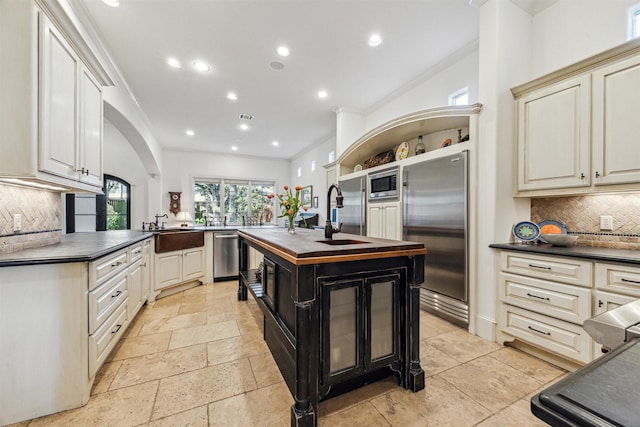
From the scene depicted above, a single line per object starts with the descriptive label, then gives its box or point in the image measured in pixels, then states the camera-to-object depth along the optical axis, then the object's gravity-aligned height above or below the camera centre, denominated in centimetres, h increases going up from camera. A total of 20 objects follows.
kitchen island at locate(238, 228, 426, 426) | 141 -64
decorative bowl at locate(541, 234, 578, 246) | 218 -21
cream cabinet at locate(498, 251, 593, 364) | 188 -70
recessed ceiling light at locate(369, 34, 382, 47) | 287 +197
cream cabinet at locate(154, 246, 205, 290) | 367 -83
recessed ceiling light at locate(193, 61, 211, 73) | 336 +194
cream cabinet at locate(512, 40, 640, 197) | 186 +70
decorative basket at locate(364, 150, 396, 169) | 393 +86
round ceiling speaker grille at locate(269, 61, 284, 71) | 338 +196
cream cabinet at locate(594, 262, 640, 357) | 166 -47
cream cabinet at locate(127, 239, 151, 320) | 261 -73
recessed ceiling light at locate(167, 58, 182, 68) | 329 +194
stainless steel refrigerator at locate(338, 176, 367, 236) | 407 +12
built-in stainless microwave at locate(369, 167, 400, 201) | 345 +41
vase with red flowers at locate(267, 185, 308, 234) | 257 +8
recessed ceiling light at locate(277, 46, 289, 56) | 307 +196
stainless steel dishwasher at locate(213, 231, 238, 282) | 460 -76
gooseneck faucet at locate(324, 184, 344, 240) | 204 -8
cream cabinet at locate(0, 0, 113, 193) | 154 +77
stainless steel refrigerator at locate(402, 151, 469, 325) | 262 -14
